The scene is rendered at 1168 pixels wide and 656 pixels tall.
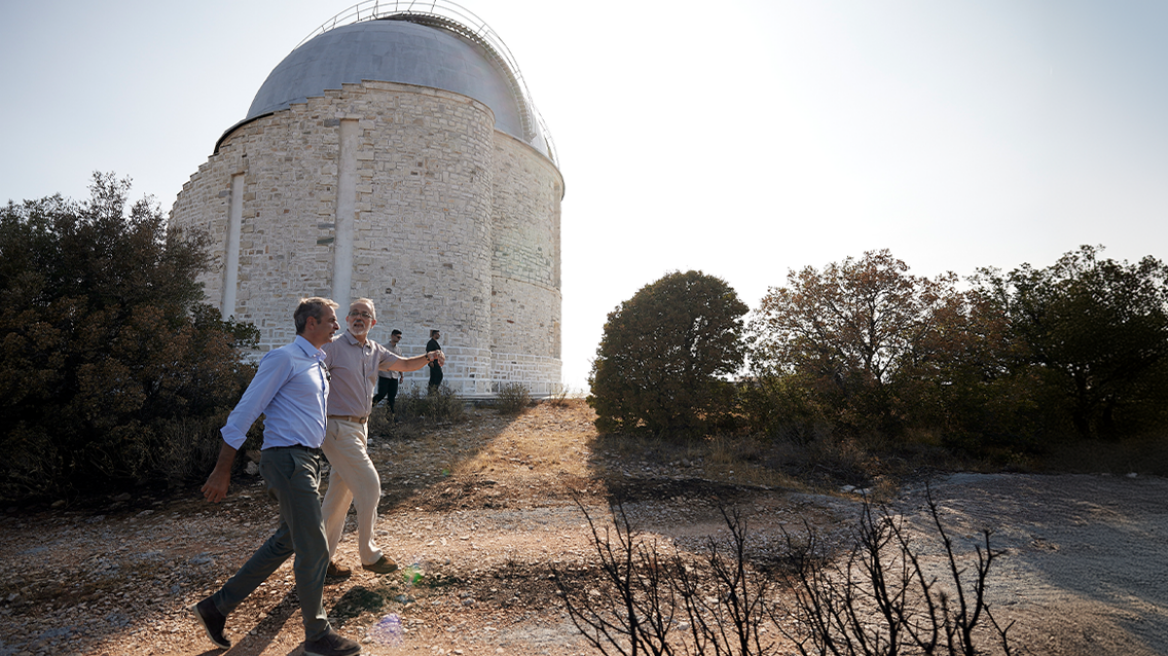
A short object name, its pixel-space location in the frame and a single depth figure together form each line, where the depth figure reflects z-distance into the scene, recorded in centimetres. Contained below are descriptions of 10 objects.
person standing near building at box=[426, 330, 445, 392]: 1177
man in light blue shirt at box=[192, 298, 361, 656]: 286
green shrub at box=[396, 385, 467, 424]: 1043
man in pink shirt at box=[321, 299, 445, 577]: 366
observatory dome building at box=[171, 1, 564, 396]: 1328
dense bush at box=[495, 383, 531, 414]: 1217
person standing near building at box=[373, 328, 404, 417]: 985
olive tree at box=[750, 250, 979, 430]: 830
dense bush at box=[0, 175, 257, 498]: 591
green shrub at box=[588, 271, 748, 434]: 888
